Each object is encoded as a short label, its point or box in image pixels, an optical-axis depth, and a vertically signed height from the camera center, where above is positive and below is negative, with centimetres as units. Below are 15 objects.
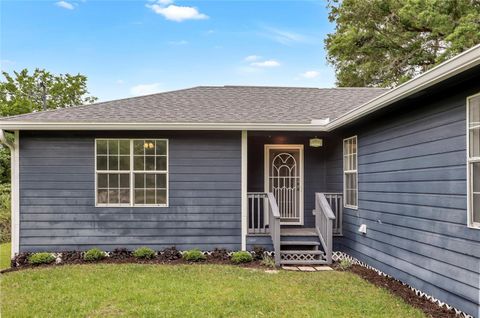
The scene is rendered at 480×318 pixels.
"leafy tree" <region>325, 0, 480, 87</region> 1316 +535
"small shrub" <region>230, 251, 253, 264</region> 638 -150
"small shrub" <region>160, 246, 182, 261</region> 659 -150
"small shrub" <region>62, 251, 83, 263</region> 652 -154
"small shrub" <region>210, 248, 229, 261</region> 661 -151
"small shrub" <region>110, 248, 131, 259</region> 661 -149
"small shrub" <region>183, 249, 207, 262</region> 649 -150
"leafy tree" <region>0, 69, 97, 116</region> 2197 +495
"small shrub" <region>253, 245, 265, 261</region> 658 -147
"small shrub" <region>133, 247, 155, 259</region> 654 -146
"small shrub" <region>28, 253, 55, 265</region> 636 -152
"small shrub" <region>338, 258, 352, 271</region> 607 -156
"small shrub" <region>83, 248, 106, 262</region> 644 -148
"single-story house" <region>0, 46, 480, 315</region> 609 -18
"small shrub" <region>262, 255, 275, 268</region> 620 -154
